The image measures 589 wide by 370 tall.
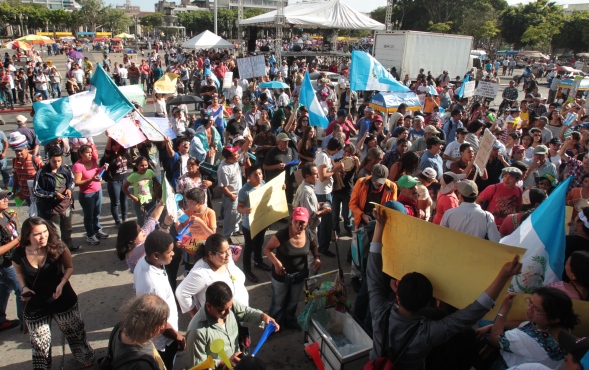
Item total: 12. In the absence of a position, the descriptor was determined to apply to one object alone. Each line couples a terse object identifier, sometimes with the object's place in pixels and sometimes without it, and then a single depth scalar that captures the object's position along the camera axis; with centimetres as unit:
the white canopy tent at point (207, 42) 2230
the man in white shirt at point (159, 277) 324
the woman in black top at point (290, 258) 418
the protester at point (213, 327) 283
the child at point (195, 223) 437
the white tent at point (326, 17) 2341
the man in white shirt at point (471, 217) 432
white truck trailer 2212
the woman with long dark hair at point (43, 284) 351
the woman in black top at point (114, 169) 652
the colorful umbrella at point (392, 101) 1005
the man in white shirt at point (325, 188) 607
